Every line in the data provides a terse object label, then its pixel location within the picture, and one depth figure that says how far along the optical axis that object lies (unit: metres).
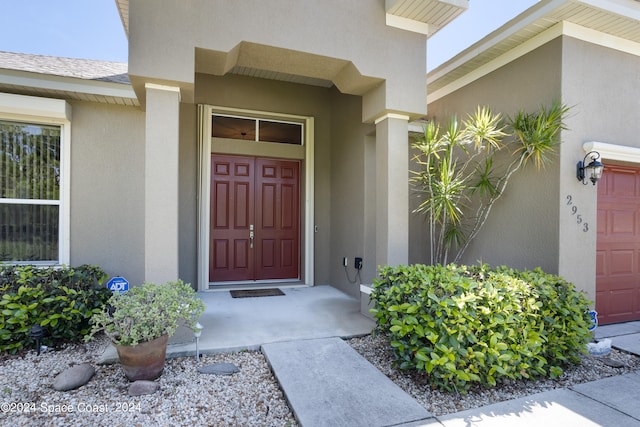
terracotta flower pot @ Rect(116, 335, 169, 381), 2.79
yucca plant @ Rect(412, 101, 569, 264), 3.95
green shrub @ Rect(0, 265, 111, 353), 3.37
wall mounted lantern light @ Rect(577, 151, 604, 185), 3.88
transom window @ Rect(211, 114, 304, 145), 6.14
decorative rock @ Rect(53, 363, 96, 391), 2.76
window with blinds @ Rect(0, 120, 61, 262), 4.20
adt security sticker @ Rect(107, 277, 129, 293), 4.26
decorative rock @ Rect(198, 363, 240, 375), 3.07
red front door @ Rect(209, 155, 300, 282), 6.11
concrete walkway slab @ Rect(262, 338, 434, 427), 2.40
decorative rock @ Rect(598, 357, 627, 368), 3.42
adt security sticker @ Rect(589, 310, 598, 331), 3.47
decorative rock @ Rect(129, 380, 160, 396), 2.69
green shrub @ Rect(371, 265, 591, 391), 2.74
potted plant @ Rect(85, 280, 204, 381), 2.80
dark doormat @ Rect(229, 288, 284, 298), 5.57
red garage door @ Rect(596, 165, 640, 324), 4.41
